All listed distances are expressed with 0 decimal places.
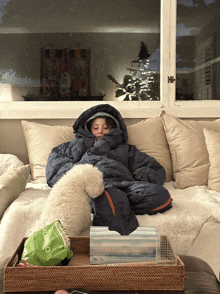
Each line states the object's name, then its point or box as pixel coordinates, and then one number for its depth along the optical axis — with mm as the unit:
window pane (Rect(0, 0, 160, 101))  2660
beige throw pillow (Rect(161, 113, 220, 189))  2098
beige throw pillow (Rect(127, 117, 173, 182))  2236
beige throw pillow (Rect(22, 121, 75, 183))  2197
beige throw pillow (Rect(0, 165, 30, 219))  1554
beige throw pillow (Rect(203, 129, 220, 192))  1975
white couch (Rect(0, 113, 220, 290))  1447
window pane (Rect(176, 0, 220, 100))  2721
